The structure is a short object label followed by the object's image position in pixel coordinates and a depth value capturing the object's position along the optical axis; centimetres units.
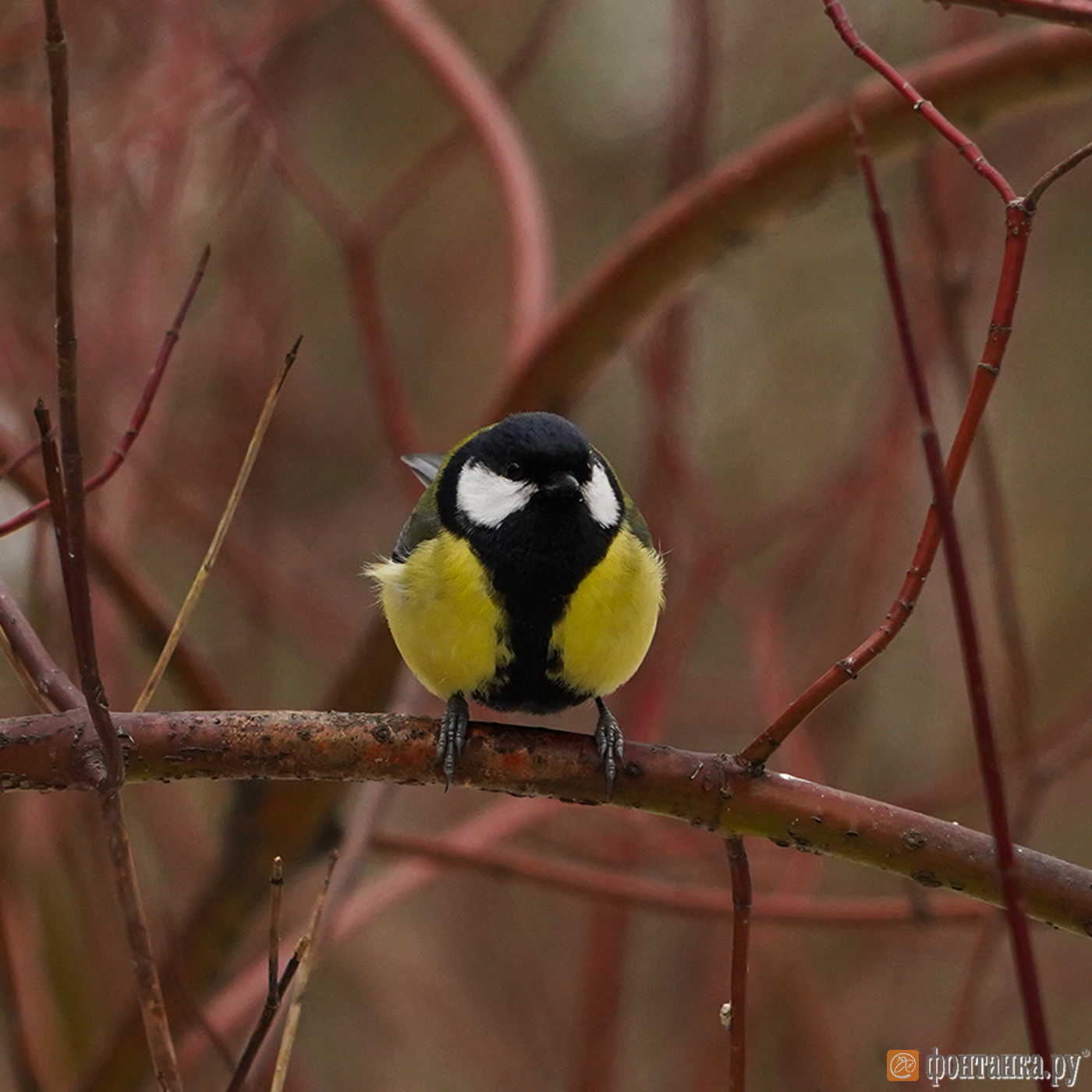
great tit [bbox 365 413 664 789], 449
